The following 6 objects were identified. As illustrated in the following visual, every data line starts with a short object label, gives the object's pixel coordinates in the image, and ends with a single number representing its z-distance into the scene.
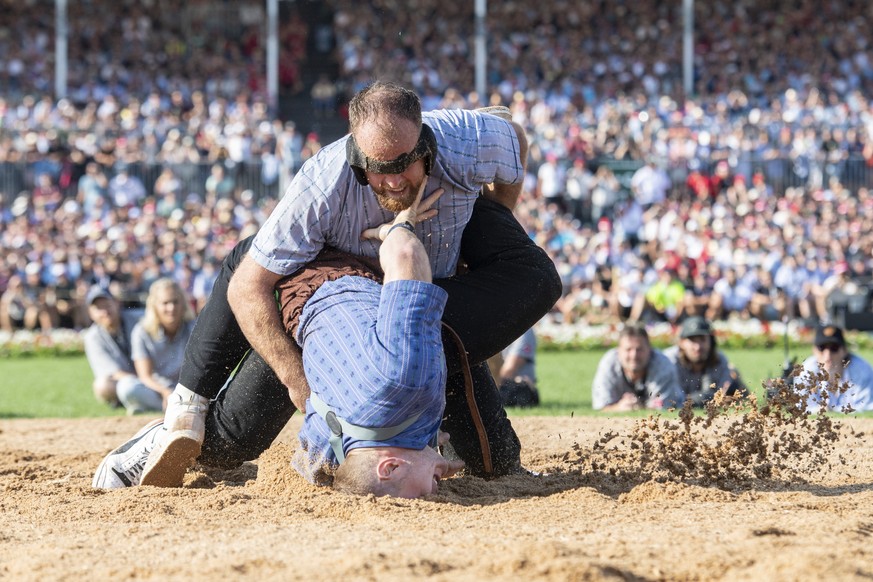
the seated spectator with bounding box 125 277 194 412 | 20.34
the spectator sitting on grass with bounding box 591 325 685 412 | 19.25
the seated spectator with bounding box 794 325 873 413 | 18.66
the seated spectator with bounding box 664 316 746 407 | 19.28
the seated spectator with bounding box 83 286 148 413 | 21.77
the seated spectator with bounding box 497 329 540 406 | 20.37
